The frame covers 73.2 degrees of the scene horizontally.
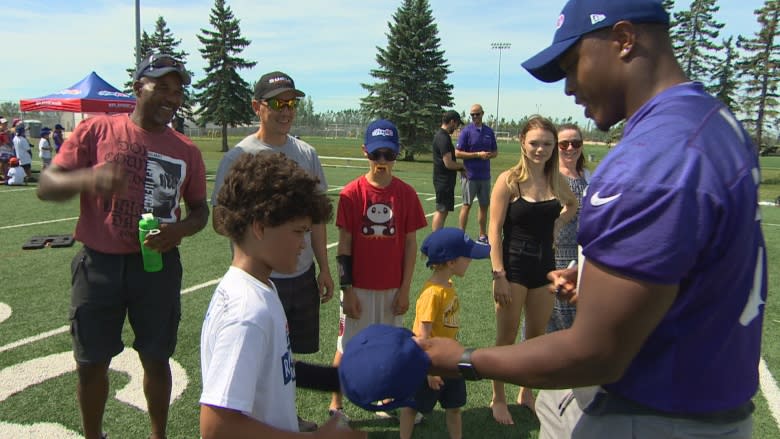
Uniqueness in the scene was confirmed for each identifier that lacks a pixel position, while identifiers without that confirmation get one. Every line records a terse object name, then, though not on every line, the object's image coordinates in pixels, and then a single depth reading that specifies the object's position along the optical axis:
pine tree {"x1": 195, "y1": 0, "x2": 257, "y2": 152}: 54.50
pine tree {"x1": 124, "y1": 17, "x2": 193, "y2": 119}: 59.56
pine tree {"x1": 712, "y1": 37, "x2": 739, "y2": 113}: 40.06
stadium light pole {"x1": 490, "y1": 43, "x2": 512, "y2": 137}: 63.00
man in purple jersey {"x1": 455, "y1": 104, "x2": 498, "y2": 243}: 10.52
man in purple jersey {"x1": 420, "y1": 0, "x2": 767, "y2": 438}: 1.22
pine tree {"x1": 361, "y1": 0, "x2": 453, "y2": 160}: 48.62
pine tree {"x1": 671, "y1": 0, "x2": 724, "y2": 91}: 42.31
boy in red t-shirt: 3.88
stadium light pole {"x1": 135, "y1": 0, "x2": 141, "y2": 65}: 17.68
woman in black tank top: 3.91
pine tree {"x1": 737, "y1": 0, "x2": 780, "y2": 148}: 37.25
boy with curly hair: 1.59
